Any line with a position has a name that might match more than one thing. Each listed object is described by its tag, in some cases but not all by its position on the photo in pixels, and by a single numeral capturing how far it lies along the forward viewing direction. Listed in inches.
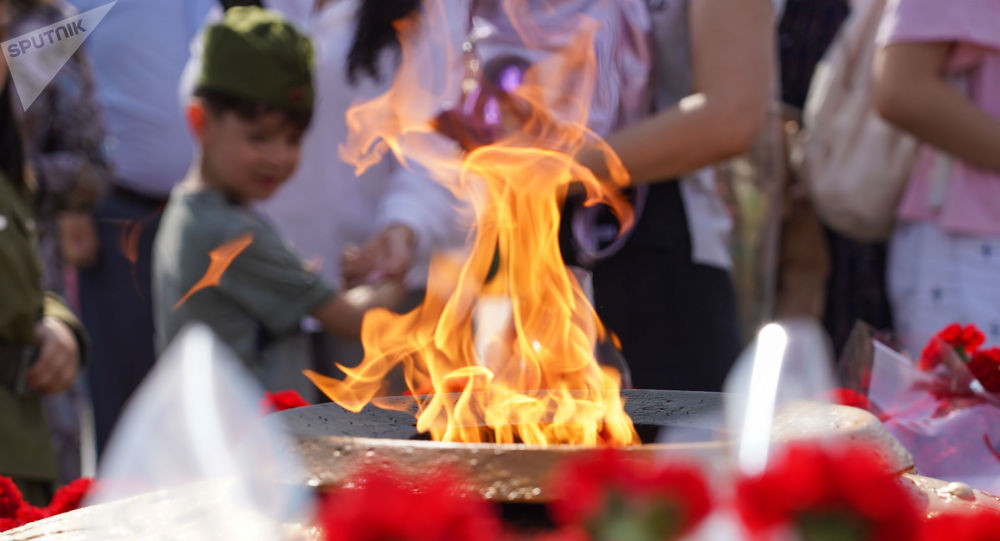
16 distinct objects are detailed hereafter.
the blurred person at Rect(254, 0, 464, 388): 266.2
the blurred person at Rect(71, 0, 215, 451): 353.1
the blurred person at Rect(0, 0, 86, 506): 229.3
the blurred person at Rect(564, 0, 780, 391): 205.6
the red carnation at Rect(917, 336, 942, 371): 167.3
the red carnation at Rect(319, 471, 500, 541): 59.7
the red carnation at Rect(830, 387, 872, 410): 160.1
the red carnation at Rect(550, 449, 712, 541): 63.4
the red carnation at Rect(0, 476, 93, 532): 143.6
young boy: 261.6
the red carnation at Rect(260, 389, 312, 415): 157.9
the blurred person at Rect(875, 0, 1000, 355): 227.1
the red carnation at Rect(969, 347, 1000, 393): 163.6
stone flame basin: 105.0
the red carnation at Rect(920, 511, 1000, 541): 56.9
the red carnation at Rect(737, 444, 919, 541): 58.2
